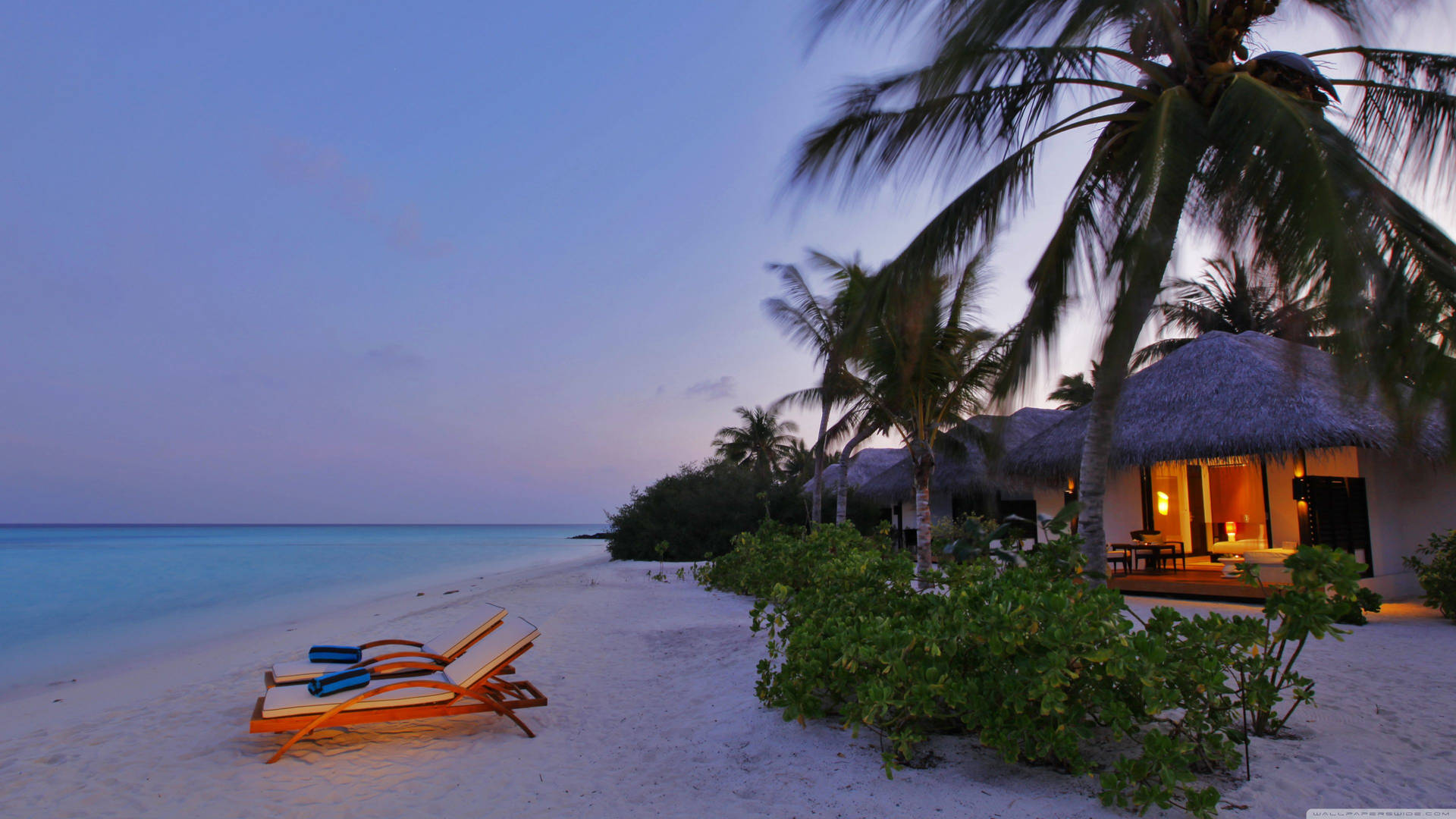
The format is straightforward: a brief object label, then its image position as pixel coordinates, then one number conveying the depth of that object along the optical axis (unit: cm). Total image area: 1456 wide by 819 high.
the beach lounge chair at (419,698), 322
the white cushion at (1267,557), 772
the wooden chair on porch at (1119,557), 920
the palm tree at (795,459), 3238
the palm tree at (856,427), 1216
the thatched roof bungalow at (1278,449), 784
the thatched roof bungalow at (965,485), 1353
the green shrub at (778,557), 709
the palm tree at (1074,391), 2598
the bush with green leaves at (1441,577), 648
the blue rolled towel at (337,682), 332
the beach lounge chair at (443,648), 379
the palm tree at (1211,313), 1797
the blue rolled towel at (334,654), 411
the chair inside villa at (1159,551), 959
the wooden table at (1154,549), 942
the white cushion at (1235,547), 1045
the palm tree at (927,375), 880
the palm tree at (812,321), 1336
